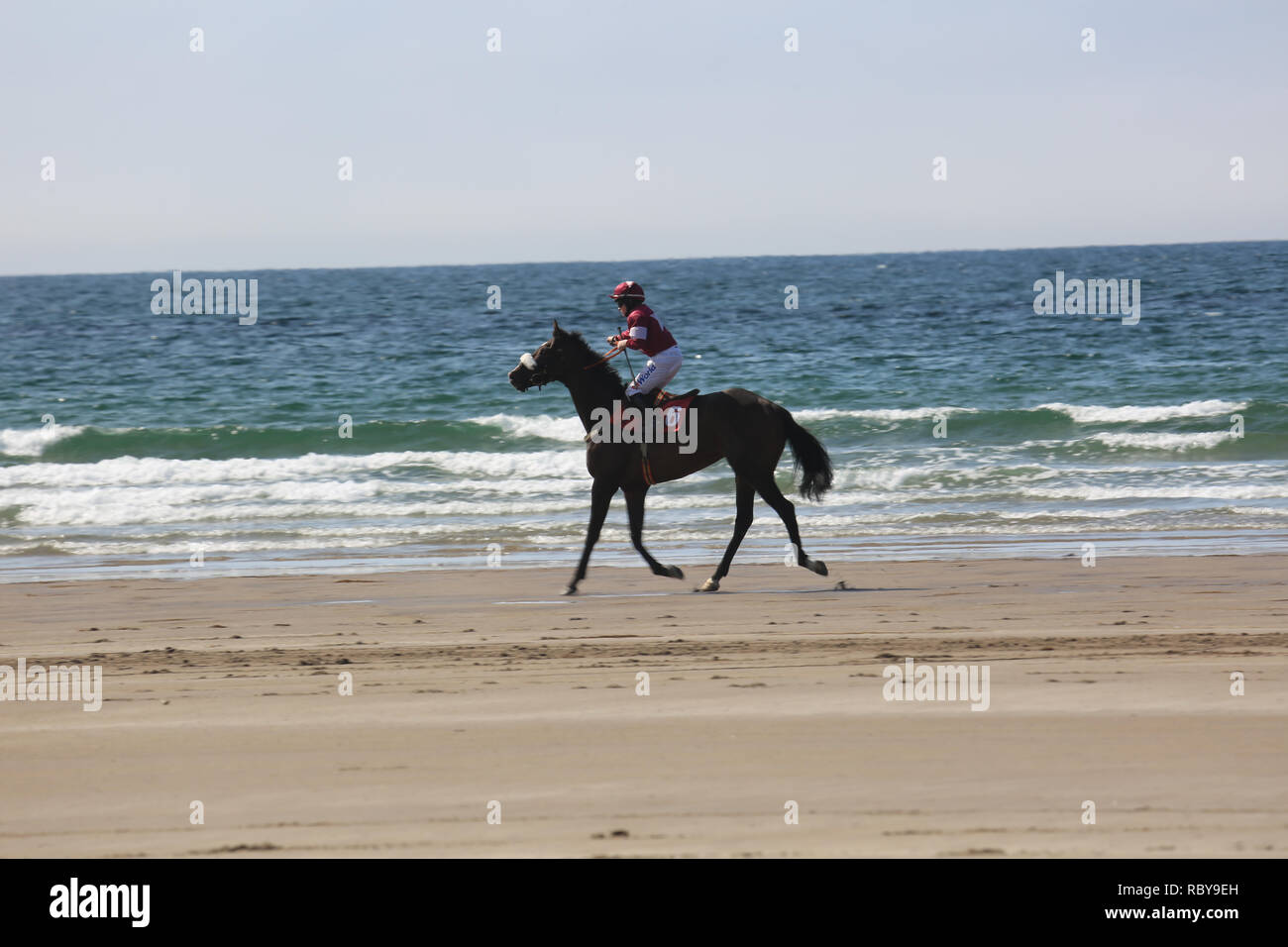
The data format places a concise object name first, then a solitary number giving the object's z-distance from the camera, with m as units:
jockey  9.84
